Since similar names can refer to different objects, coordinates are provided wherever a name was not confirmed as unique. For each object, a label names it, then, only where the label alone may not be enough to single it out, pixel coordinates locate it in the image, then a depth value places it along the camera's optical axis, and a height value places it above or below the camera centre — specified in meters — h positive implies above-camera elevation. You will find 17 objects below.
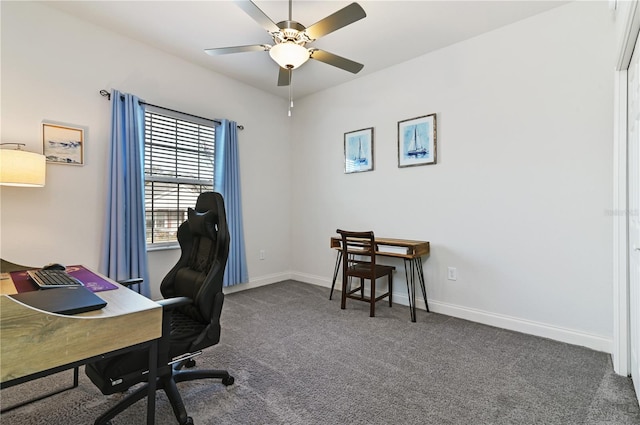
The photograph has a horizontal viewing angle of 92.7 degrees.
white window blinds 3.31 +0.51
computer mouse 1.85 -0.34
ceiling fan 1.93 +1.25
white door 1.72 +0.04
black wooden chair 3.07 -0.59
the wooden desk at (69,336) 0.89 -0.42
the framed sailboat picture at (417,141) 3.29 +0.79
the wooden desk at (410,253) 3.05 -0.43
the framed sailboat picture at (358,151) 3.84 +0.79
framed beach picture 2.61 +0.60
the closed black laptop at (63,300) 1.07 -0.34
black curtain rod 2.93 +1.14
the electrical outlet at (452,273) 3.14 -0.64
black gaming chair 1.36 -0.59
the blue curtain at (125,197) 2.86 +0.14
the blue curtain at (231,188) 3.84 +0.30
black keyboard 1.44 -0.34
